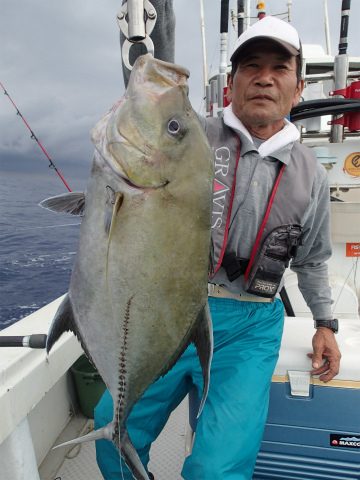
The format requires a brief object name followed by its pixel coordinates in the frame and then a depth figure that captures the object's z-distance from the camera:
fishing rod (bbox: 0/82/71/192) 4.62
